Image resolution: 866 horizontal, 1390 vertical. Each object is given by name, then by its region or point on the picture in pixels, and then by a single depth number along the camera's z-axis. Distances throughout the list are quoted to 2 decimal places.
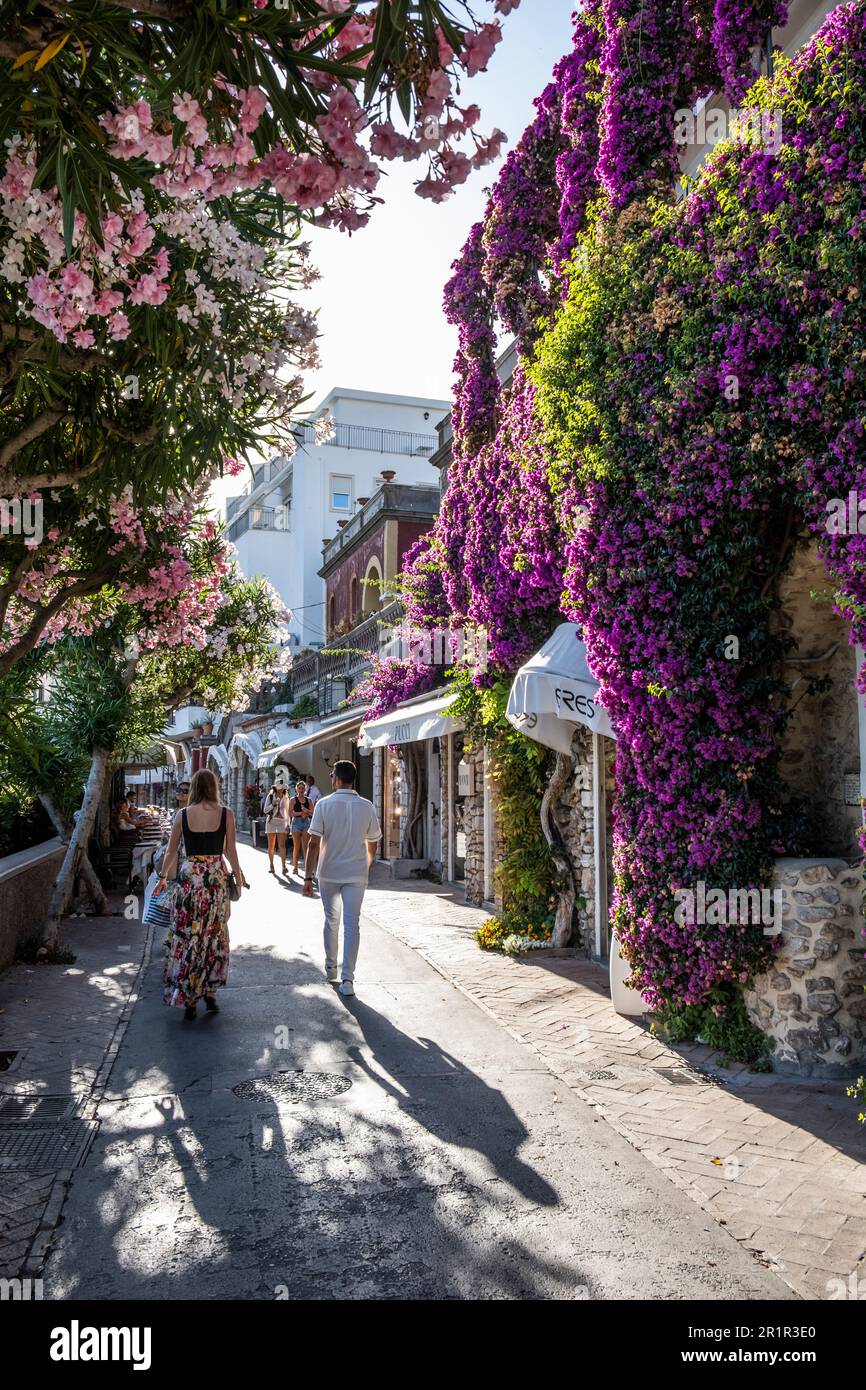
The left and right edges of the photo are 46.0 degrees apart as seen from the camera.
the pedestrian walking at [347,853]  8.79
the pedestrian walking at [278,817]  19.94
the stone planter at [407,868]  19.95
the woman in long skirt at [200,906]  7.90
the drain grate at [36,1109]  5.69
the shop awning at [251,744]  32.78
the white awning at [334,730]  22.03
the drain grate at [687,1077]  6.38
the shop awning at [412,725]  14.05
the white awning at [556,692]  8.71
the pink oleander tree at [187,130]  2.85
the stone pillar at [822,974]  6.30
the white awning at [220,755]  44.46
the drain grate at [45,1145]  5.05
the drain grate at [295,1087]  5.99
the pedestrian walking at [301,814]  18.81
